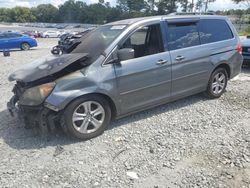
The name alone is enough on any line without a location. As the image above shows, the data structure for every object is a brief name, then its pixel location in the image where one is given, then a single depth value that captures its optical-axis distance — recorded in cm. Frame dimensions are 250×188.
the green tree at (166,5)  5672
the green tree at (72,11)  7210
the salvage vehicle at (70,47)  372
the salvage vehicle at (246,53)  629
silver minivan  283
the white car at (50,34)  3075
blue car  1326
